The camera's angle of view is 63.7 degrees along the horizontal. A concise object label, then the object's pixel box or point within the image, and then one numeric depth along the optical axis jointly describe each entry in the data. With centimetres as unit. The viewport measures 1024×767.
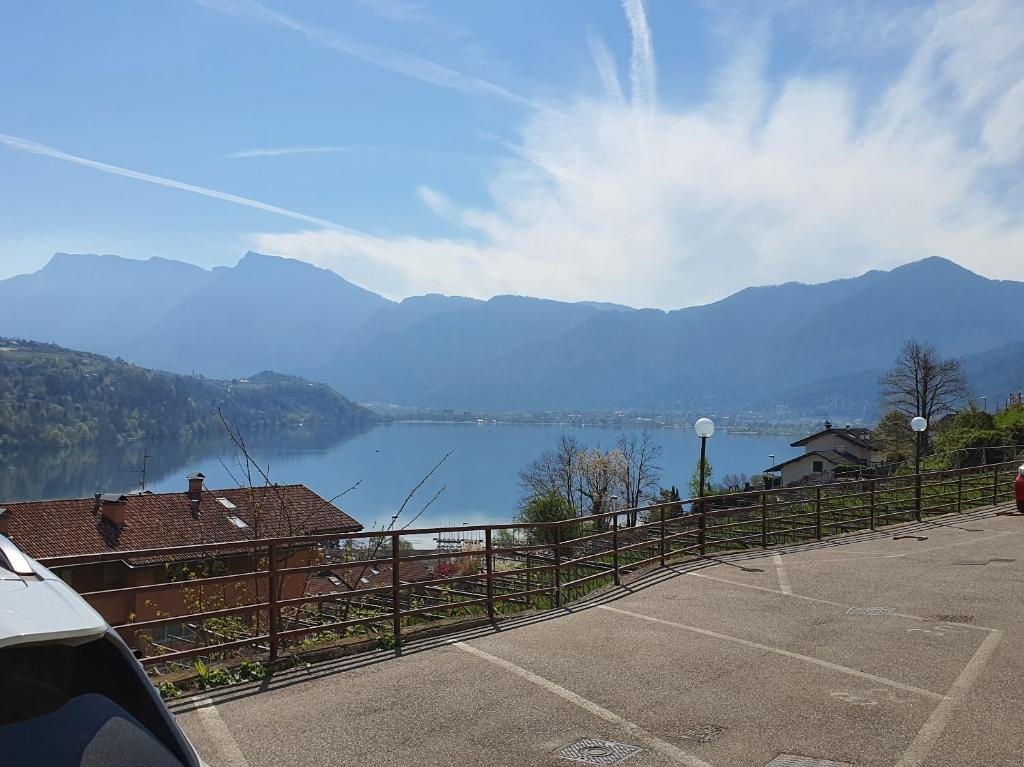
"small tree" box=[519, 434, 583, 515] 6206
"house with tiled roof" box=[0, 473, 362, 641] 2473
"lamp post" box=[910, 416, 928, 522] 1789
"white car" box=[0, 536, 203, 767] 169
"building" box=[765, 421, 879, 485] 6147
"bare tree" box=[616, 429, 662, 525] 6119
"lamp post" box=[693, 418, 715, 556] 1539
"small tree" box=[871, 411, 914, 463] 4578
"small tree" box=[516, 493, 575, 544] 4834
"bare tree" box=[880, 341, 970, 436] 4631
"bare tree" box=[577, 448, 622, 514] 6246
